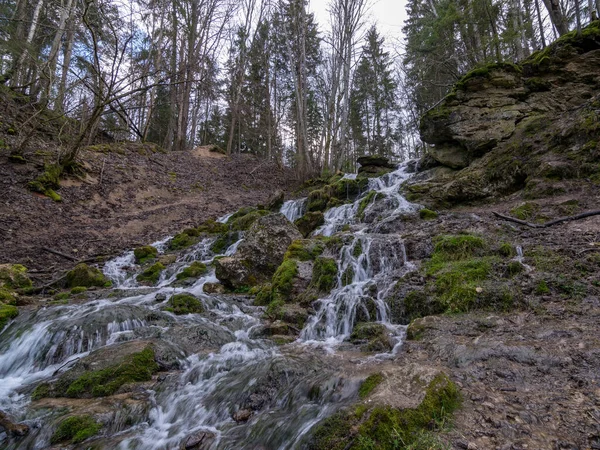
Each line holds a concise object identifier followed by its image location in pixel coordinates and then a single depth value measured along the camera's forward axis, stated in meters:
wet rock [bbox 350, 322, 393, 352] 4.19
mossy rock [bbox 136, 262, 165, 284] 8.64
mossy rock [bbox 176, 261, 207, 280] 8.62
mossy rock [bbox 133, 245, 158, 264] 10.03
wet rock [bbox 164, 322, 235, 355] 4.97
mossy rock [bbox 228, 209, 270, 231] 11.42
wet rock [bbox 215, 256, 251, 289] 7.78
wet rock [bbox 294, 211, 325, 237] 10.95
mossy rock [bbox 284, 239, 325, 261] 7.89
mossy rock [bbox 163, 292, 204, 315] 6.27
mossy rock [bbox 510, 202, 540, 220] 7.16
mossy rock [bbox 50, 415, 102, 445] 3.04
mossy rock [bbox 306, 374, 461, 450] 2.16
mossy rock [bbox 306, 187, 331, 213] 13.33
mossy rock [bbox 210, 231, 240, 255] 10.54
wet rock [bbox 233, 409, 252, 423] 3.14
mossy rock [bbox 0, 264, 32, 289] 7.32
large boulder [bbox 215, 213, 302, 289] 7.83
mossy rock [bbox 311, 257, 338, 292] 6.45
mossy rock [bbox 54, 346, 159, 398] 3.80
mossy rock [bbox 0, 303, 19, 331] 5.67
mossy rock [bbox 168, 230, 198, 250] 11.27
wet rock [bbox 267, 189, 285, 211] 14.84
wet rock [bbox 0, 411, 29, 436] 3.12
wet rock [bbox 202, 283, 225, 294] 7.59
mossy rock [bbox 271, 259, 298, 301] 6.71
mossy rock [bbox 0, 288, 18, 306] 6.35
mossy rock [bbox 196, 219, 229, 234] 12.22
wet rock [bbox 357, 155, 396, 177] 16.22
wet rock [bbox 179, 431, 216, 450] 2.88
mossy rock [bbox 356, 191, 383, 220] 11.06
